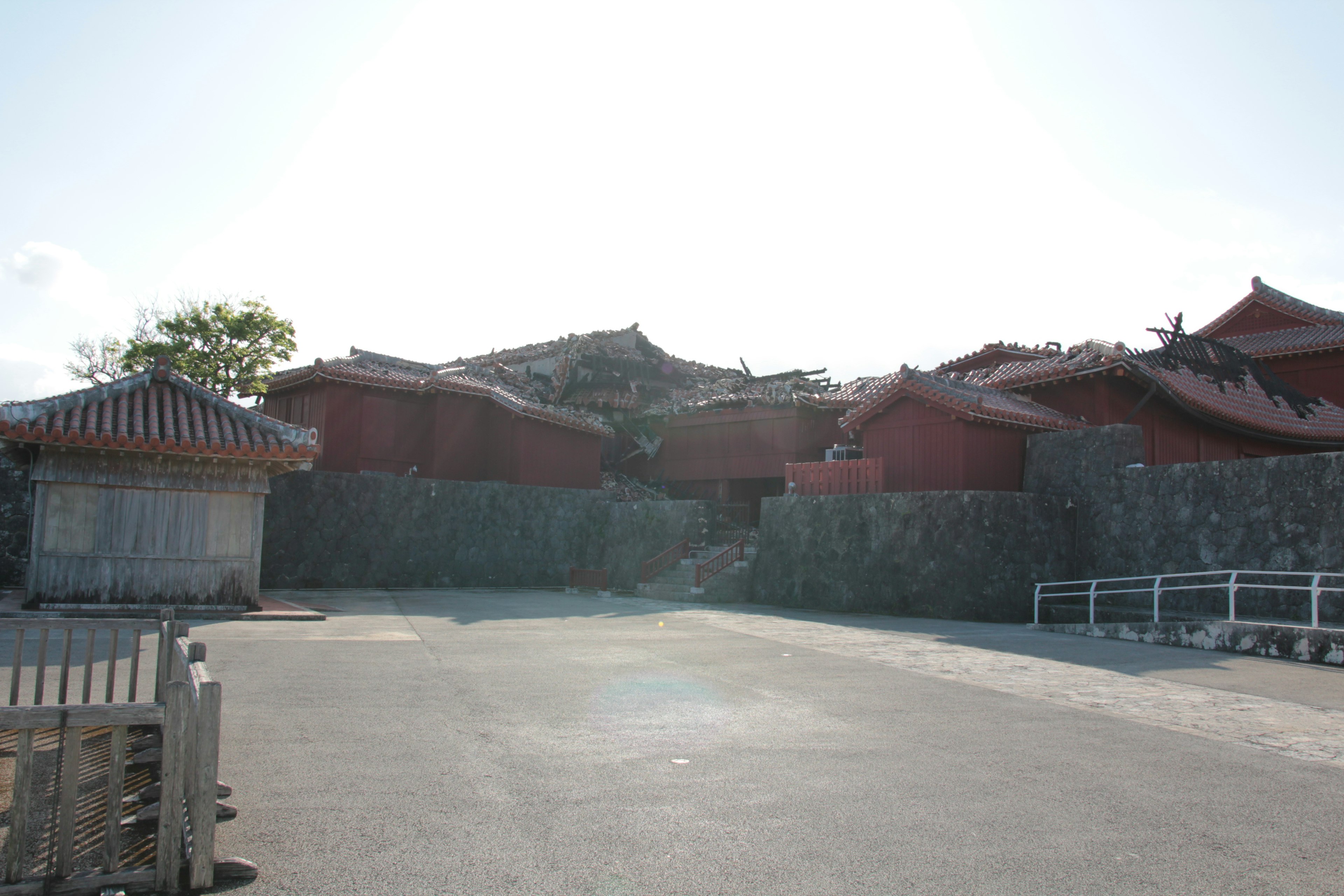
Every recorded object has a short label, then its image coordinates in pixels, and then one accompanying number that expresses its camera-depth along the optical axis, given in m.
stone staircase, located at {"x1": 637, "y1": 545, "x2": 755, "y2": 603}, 20.23
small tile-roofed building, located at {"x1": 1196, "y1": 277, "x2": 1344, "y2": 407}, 23.19
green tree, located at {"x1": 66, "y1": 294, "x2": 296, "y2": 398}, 27.12
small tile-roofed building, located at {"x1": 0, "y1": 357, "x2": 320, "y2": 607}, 13.35
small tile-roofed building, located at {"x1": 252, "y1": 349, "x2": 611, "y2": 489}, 23.53
